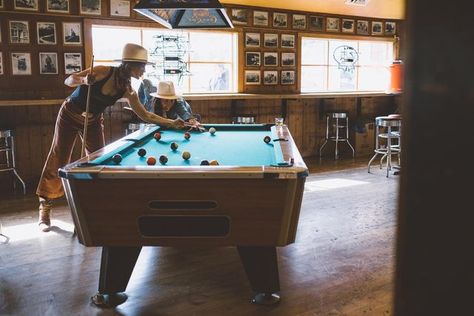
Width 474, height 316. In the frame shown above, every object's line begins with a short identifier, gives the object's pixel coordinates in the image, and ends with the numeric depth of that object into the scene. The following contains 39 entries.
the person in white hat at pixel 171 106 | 5.05
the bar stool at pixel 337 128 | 7.85
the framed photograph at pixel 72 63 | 6.09
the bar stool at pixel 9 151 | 5.31
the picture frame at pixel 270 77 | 7.70
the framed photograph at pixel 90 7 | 6.06
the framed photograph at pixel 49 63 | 5.96
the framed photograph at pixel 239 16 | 7.18
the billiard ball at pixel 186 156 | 2.95
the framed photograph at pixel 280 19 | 7.55
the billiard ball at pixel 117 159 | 2.74
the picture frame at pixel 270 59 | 7.64
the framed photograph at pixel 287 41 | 7.74
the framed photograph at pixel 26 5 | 5.67
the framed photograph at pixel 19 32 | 5.71
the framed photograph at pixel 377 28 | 8.56
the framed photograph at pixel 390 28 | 8.70
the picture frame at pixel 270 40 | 7.56
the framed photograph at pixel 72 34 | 6.04
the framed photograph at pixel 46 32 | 5.89
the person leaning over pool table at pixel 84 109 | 3.83
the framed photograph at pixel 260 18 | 7.38
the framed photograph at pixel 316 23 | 7.87
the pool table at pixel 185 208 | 2.32
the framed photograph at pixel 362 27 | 8.39
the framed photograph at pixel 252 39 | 7.40
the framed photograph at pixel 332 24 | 8.03
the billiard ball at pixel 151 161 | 2.72
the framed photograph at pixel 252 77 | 7.52
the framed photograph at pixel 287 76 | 7.88
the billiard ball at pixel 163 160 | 2.79
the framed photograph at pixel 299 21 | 7.73
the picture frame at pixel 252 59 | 7.48
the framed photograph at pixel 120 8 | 6.26
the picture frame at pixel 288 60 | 7.82
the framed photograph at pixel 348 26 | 8.22
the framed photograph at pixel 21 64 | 5.77
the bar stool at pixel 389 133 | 6.12
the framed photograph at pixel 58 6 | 5.88
